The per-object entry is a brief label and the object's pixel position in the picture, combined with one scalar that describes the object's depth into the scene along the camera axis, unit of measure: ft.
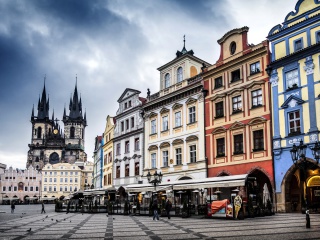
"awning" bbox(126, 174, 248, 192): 61.04
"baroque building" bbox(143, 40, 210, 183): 90.43
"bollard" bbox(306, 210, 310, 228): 39.74
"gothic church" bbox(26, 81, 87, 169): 434.53
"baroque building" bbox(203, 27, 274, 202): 75.26
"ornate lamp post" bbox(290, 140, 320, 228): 41.82
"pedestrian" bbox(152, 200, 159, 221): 63.53
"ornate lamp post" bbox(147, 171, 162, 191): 73.84
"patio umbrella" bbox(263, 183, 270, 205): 66.29
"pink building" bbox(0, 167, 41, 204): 338.42
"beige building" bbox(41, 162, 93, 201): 344.86
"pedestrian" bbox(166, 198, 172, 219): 64.34
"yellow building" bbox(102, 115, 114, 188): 133.04
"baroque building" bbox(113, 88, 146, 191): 112.58
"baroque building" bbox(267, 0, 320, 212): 67.29
